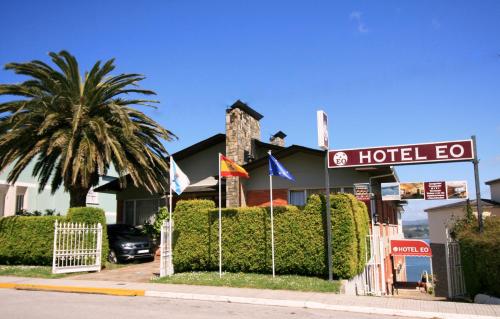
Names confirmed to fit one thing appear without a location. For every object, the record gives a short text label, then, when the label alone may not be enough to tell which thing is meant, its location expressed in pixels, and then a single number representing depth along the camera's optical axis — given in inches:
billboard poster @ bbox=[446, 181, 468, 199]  685.9
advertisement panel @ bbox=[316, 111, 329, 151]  509.7
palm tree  718.5
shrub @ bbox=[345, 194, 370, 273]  534.6
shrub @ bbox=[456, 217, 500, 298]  402.6
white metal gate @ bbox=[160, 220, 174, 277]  572.7
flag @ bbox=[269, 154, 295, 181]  551.2
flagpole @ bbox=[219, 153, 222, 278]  541.0
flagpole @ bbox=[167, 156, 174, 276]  583.9
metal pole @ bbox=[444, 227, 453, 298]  506.4
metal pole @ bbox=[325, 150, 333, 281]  491.6
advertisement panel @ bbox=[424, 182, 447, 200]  721.6
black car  735.1
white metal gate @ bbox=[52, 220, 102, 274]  624.1
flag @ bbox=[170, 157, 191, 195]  585.0
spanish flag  566.9
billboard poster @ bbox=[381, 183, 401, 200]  786.2
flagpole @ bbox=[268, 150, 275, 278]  531.7
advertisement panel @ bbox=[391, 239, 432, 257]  750.5
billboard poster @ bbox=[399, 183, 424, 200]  757.9
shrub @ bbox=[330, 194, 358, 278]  501.4
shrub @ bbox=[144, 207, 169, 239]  816.3
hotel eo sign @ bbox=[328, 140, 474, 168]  522.0
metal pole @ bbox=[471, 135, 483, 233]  462.6
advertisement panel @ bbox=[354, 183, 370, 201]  681.0
